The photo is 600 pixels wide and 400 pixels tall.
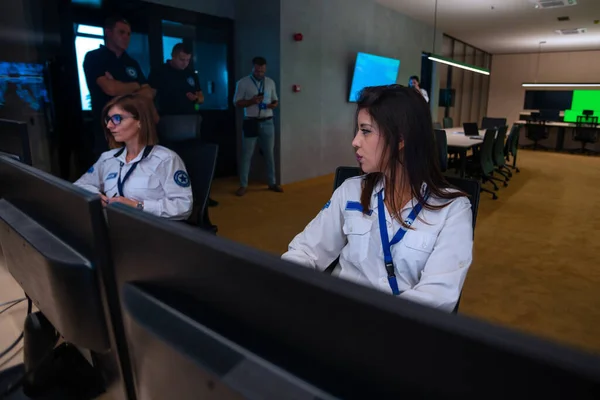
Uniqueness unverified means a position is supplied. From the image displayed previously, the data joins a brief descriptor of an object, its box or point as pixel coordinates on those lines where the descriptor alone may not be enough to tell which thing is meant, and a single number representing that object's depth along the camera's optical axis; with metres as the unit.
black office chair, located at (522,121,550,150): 10.17
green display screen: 11.02
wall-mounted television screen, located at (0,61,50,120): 3.70
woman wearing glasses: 1.89
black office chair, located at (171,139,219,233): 2.02
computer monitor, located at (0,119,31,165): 1.36
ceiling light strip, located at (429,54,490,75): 6.38
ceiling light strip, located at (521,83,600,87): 10.88
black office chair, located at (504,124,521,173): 6.71
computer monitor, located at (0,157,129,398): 0.55
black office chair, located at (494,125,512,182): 5.94
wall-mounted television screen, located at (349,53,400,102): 6.48
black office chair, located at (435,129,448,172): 4.26
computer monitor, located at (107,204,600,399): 0.26
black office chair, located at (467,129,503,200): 5.19
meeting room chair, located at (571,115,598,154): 9.49
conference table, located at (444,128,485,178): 5.17
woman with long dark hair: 1.14
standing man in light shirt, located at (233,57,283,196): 4.95
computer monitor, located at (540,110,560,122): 10.71
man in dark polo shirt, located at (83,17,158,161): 3.40
